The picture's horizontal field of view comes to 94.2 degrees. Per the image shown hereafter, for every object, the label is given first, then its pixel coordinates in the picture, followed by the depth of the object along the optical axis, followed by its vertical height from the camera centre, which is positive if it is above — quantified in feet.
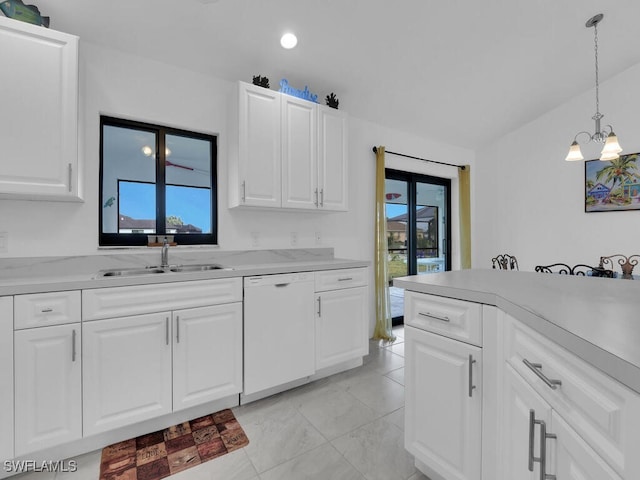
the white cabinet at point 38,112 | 5.32 +2.42
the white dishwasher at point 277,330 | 6.81 -2.13
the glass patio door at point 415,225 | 13.01 +0.78
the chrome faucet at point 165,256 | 7.27 -0.33
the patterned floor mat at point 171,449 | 5.01 -3.84
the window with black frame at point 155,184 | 7.42 +1.57
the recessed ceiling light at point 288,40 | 7.64 +5.26
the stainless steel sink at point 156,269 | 6.64 -0.65
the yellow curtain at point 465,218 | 14.23 +1.13
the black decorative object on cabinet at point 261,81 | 8.00 +4.35
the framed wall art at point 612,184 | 11.23 +2.23
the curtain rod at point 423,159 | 11.47 +3.66
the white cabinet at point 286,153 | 7.73 +2.50
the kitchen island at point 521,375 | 1.98 -1.28
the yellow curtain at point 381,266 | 11.19 -0.91
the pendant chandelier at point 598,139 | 7.88 +2.71
